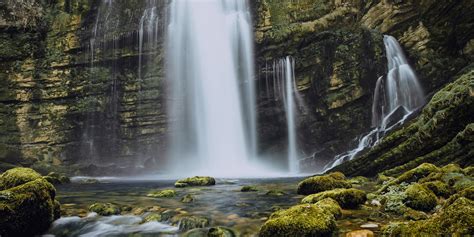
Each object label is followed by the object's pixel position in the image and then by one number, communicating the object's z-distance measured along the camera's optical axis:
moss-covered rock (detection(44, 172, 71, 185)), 19.48
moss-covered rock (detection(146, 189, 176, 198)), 12.21
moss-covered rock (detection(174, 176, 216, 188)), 16.50
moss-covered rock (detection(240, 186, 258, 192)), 13.73
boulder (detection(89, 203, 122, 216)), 9.02
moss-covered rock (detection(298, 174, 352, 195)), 10.20
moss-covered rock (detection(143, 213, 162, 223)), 8.17
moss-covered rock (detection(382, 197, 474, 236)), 3.99
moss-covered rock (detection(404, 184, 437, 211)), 7.01
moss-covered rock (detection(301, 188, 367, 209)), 7.87
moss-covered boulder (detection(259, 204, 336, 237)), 5.57
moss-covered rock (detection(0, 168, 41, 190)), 8.02
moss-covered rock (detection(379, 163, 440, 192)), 9.66
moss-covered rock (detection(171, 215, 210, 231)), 7.47
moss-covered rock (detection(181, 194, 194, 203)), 10.77
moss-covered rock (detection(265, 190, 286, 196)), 11.82
